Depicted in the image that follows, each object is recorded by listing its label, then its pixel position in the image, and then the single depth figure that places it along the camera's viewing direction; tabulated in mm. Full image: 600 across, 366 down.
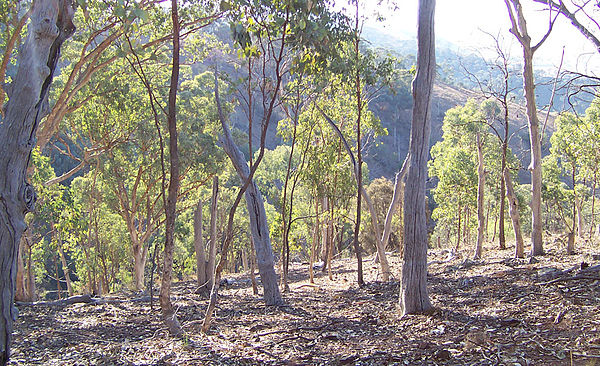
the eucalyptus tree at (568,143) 20094
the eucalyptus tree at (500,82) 10938
